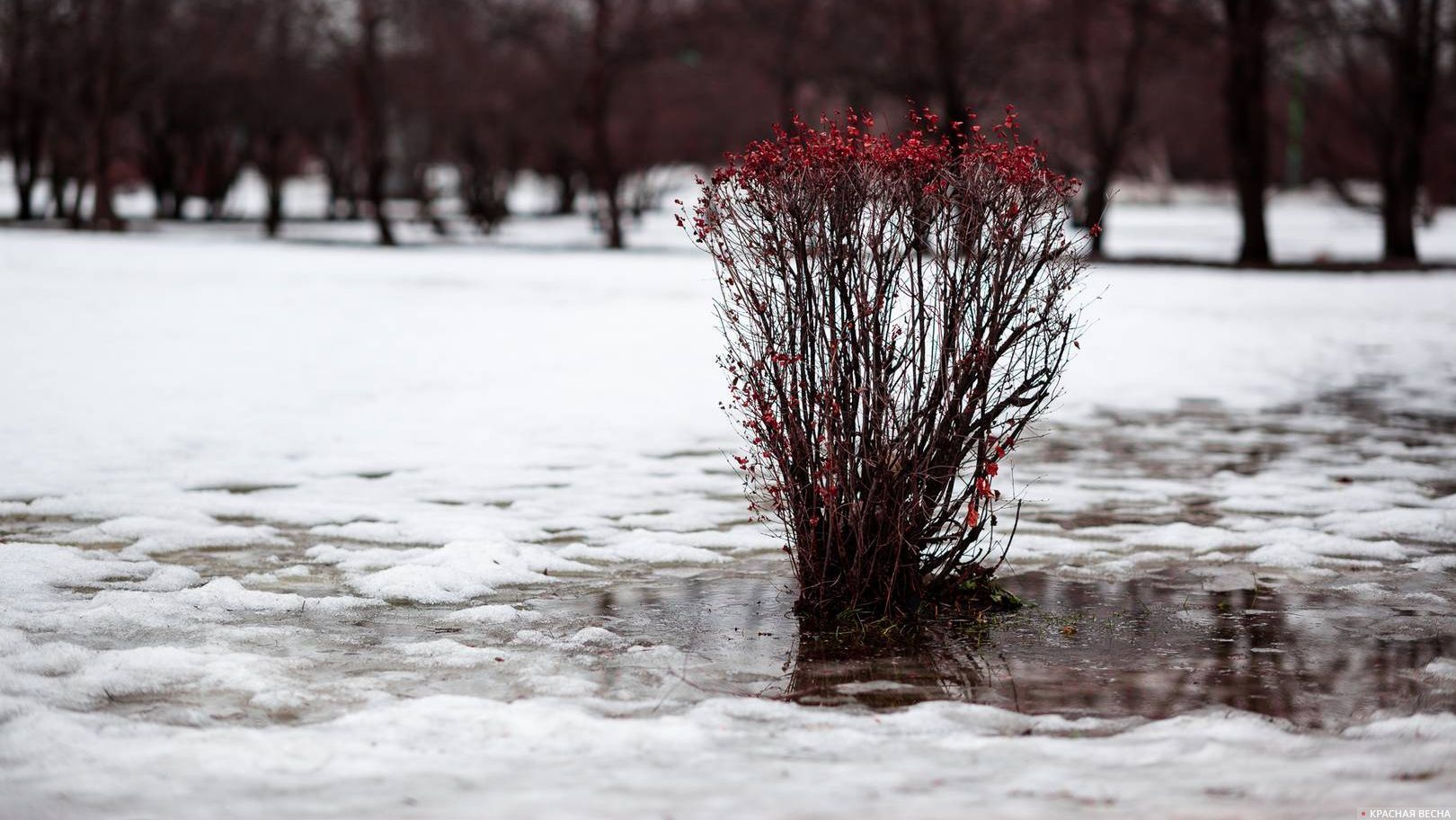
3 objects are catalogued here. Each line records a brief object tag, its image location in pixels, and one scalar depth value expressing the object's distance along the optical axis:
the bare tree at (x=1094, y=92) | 30.47
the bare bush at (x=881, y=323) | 4.90
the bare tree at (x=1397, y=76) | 25.55
